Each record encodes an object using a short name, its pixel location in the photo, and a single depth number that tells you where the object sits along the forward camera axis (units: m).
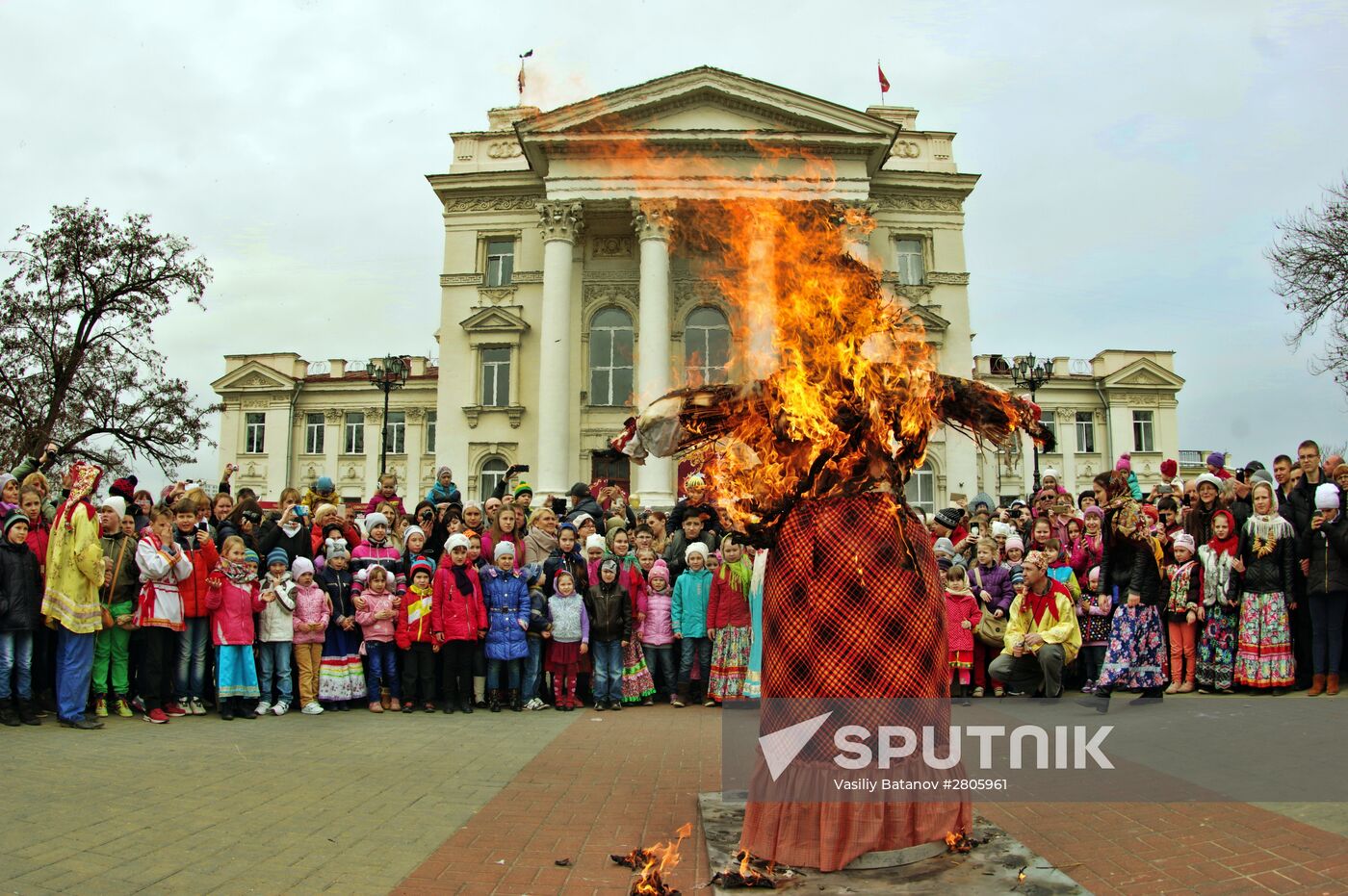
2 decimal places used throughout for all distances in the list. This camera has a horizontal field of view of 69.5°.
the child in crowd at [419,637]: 10.55
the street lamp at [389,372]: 27.66
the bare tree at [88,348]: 25.31
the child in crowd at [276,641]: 9.98
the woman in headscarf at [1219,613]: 10.19
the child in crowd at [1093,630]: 10.21
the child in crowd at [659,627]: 11.48
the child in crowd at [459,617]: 10.57
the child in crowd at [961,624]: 10.59
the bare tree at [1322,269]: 20.44
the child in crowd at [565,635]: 10.91
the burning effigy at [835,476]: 4.42
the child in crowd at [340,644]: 10.24
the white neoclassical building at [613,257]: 31.77
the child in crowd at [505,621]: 10.68
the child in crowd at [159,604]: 9.23
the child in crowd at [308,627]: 10.20
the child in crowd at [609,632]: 11.03
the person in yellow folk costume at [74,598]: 8.66
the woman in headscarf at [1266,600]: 9.81
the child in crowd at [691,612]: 11.34
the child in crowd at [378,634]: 10.52
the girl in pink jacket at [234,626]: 9.48
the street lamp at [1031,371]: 24.98
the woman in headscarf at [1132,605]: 9.03
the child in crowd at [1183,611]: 10.43
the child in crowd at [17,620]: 8.50
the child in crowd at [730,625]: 11.00
